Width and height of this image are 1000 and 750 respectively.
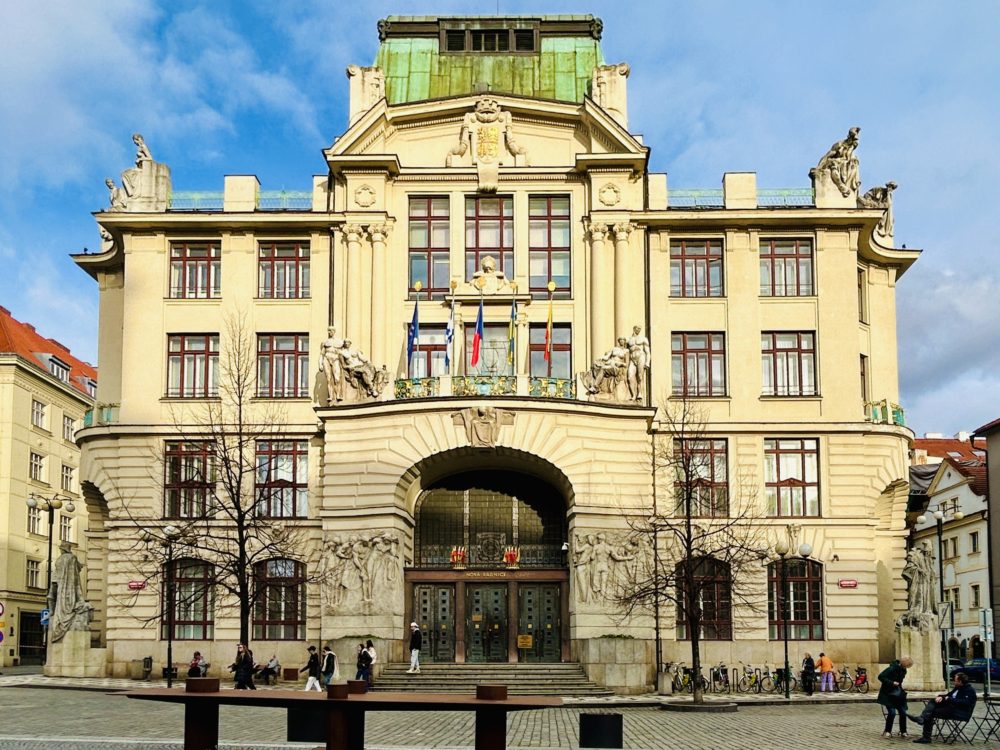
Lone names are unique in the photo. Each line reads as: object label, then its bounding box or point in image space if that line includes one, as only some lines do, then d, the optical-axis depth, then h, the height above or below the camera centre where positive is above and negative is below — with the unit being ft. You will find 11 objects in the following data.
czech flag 153.58 +26.51
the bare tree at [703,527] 147.74 +6.03
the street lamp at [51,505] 161.79 +9.63
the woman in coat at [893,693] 94.58 -7.48
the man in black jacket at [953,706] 90.43 -8.02
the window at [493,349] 161.58 +26.97
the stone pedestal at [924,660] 147.33 -8.19
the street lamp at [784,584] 138.43 -0.22
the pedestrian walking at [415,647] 145.79 -6.69
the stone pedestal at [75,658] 156.66 -8.31
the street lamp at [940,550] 142.80 +3.30
